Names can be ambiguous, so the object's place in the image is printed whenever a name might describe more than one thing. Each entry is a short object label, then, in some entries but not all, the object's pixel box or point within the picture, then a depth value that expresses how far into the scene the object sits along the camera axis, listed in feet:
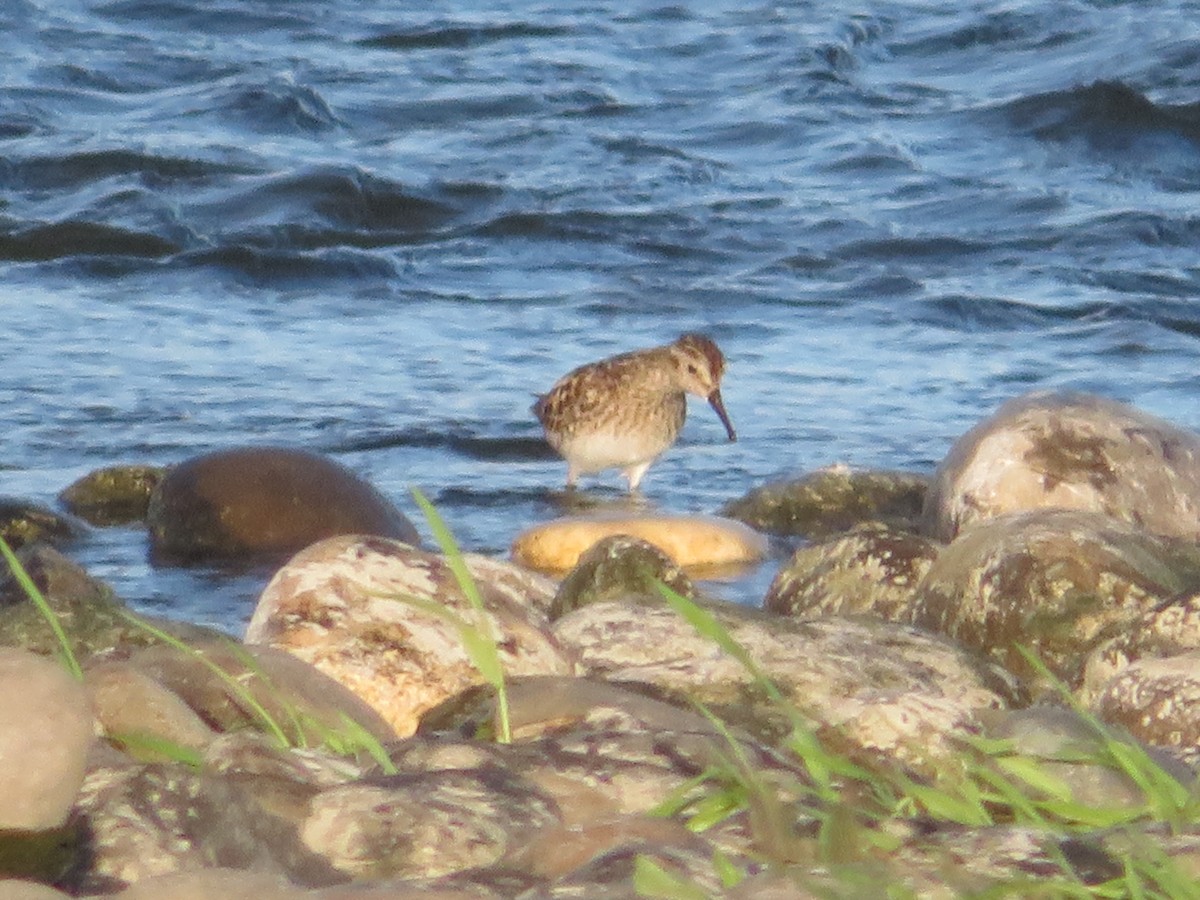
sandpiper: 60.70
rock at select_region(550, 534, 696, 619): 38.09
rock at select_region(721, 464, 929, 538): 53.93
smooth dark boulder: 49.96
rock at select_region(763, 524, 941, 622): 41.04
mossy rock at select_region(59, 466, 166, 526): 53.57
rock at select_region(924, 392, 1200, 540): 45.57
